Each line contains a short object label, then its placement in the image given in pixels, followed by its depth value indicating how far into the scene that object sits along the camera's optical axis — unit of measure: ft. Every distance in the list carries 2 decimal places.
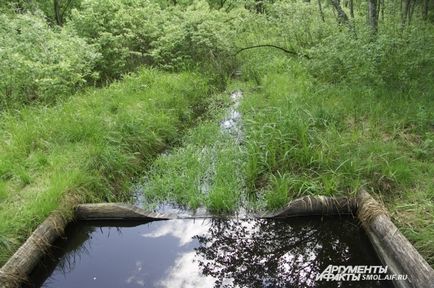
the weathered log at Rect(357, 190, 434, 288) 11.11
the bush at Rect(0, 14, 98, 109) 25.14
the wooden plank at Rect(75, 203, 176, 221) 16.93
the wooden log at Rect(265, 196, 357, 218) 16.21
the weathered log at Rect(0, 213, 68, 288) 12.74
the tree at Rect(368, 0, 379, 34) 28.63
